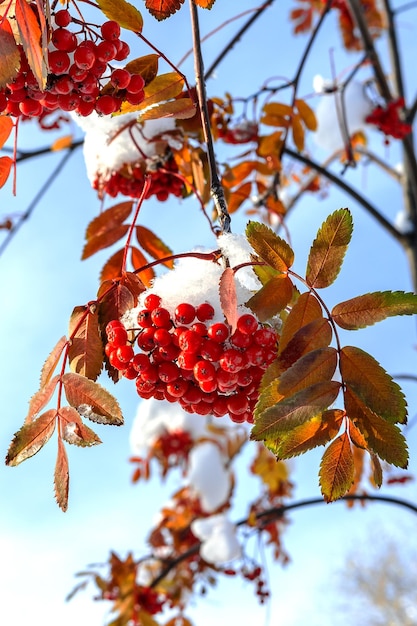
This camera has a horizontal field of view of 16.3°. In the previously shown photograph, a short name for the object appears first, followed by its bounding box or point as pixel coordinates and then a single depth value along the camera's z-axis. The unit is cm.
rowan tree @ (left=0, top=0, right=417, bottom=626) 60
